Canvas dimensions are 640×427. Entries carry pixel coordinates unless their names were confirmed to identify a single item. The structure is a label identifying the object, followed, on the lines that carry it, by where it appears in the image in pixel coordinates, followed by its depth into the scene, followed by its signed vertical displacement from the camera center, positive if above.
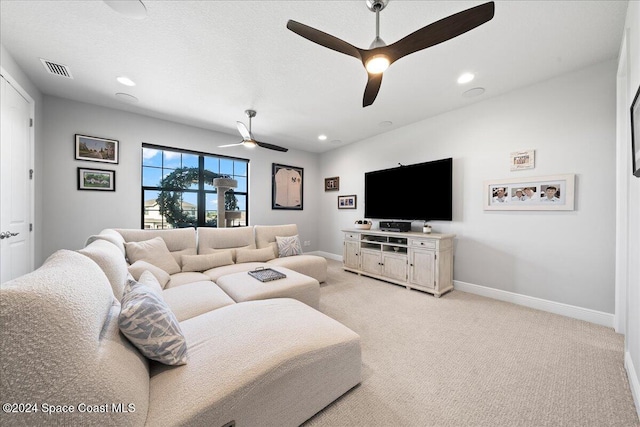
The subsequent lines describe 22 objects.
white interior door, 2.20 +0.27
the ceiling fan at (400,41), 1.29 +1.09
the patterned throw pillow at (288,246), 3.70 -0.56
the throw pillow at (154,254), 2.54 -0.48
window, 3.96 +0.42
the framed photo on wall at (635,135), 1.38 +0.49
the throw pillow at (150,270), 2.06 -0.57
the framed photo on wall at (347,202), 5.11 +0.22
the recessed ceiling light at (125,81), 2.67 +1.54
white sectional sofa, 0.60 -0.70
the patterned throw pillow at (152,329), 1.01 -0.54
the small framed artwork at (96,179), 3.30 +0.46
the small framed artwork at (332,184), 5.50 +0.68
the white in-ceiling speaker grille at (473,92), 2.86 +1.51
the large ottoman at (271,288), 2.15 -0.76
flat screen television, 3.51 +0.33
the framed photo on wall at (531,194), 2.55 +0.22
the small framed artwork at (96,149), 3.27 +0.91
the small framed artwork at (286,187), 5.34 +0.59
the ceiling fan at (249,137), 3.31 +1.10
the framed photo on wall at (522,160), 2.77 +0.64
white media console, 3.19 -0.72
